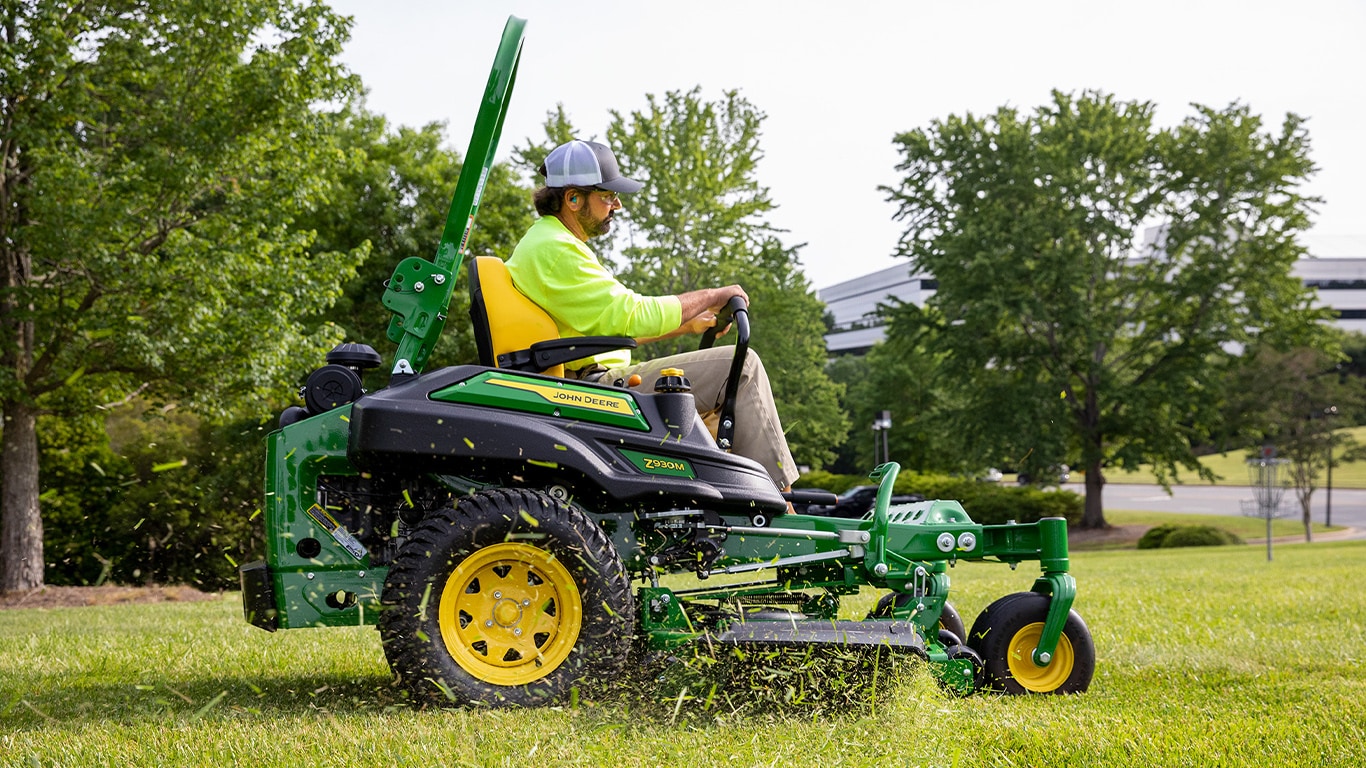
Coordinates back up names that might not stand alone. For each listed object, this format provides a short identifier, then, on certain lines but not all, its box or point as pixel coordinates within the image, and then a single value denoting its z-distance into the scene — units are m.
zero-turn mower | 3.64
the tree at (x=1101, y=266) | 30.53
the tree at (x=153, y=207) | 12.62
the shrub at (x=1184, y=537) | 29.44
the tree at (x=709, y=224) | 25.12
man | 4.08
